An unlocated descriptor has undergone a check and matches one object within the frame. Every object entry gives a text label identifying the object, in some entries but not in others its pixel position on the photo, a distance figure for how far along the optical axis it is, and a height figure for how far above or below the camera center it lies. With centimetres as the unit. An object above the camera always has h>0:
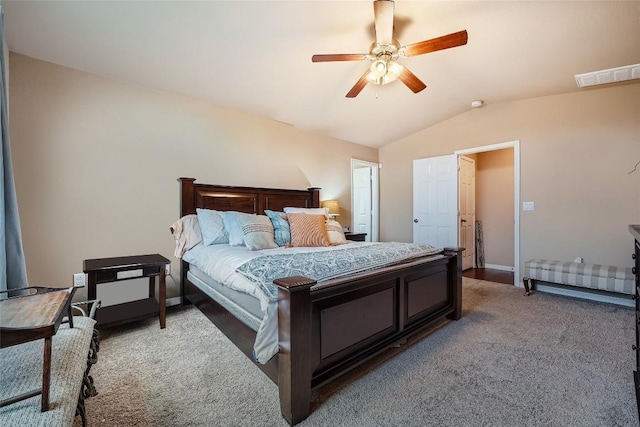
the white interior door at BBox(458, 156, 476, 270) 471 +5
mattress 171 -65
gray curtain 156 -7
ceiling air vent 282 +142
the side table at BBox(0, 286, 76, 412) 83 -37
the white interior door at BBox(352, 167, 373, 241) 564 +16
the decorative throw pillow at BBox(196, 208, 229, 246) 286 -18
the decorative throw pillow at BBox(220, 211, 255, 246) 280 -18
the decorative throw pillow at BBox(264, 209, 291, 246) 299 -20
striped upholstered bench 299 -78
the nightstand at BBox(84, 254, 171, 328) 227 -57
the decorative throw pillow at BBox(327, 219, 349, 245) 314 -28
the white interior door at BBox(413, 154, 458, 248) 459 +15
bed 141 -73
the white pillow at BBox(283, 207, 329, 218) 349 -1
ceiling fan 198 +126
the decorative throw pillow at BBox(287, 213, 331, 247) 293 -22
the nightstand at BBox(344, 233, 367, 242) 412 -41
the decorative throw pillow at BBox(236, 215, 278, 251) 266 -21
